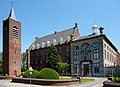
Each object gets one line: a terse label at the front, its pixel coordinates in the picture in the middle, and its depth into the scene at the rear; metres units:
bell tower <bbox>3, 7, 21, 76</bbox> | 26.57
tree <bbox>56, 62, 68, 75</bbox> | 25.88
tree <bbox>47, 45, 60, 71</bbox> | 27.83
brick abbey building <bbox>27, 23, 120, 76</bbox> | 26.31
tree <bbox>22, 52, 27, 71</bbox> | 52.15
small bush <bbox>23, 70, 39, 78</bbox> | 17.86
